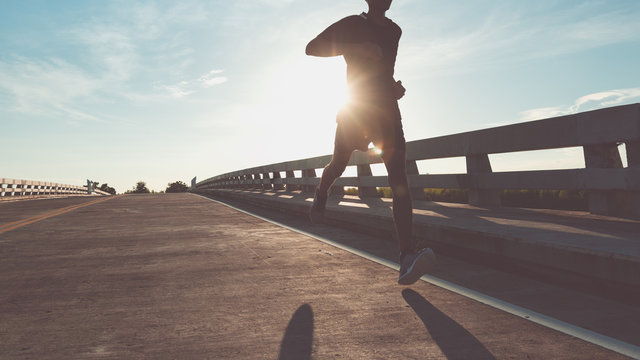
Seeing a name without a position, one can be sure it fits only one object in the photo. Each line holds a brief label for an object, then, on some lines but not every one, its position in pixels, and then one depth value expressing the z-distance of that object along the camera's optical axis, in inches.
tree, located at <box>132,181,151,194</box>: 5585.1
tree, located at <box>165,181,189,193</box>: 4982.8
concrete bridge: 120.4
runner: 184.1
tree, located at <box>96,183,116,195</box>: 7057.1
